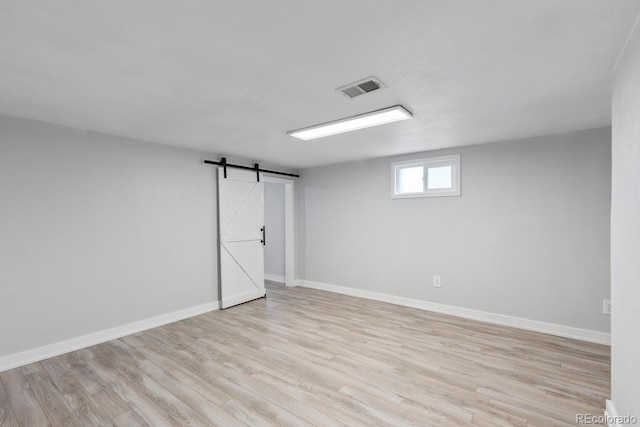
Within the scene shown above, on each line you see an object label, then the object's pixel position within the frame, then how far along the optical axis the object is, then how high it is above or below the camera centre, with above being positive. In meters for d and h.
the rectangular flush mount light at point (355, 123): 2.63 +0.85
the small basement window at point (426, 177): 4.11 +0.44
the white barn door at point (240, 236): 4.48 -0.43
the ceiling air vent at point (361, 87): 2.04 +0.88
